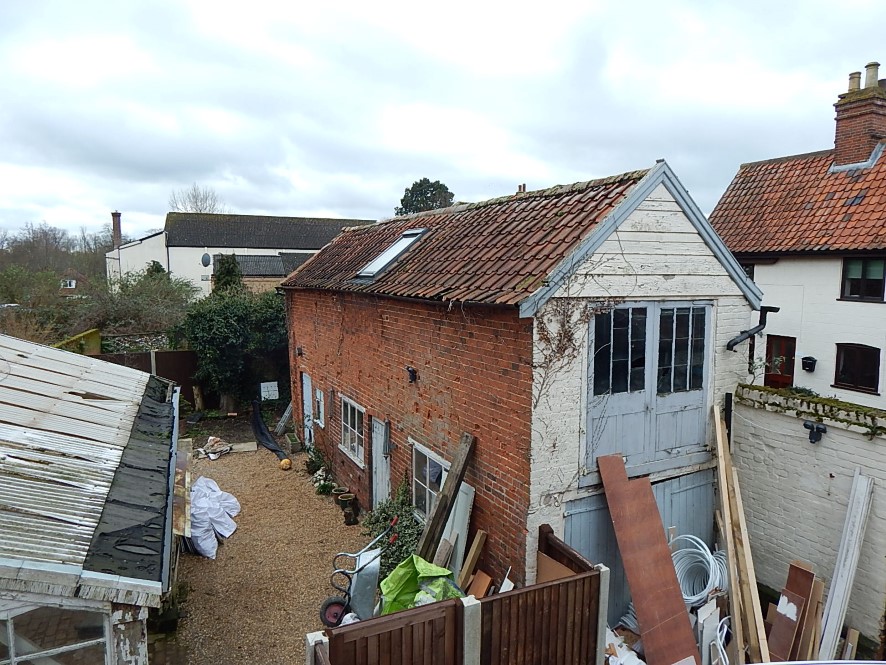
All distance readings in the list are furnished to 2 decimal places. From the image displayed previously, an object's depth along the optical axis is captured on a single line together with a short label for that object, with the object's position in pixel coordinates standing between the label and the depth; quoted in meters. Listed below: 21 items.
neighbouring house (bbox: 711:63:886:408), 13.01
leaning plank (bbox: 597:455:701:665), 6.36
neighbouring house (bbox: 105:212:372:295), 38.41
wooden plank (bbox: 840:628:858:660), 6.55
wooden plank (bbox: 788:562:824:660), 6.49
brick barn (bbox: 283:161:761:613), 6.45
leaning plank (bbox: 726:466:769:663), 6.29
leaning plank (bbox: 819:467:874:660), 6.45
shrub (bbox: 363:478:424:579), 8.19
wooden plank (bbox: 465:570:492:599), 6.97
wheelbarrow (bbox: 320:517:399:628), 7.45
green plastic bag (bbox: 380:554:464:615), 6.23
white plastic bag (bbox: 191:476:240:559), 9.80
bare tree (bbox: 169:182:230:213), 53.53
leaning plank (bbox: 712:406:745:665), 6.54
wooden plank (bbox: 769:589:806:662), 6.61
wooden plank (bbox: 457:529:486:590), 7.16
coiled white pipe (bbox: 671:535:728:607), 7.14
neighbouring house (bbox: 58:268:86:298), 22.61
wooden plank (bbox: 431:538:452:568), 7.24
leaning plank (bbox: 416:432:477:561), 7.17
